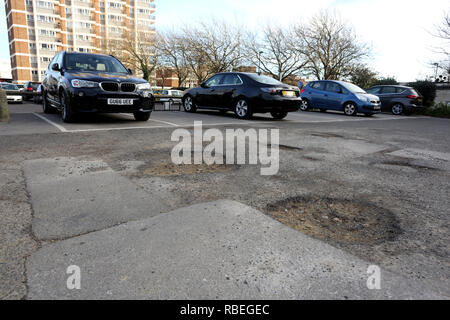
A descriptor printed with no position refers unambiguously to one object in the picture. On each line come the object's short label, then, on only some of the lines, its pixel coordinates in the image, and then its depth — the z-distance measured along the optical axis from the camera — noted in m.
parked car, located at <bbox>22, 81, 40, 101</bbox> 22.58
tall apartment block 62.38
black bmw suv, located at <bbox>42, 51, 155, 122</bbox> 6.93
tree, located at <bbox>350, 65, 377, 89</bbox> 30.20
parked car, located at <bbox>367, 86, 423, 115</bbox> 16.88
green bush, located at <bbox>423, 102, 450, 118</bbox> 18.27
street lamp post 33.82
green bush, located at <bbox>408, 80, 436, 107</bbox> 20.38
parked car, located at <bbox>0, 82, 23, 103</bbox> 18.25
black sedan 9.45
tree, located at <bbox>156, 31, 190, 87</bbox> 38.03
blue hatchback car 14.02
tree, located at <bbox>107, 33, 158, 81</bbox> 46.54
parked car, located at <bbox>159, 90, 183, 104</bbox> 28.12
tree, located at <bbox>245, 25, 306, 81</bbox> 32.22
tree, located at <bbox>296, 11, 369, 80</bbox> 29.88
